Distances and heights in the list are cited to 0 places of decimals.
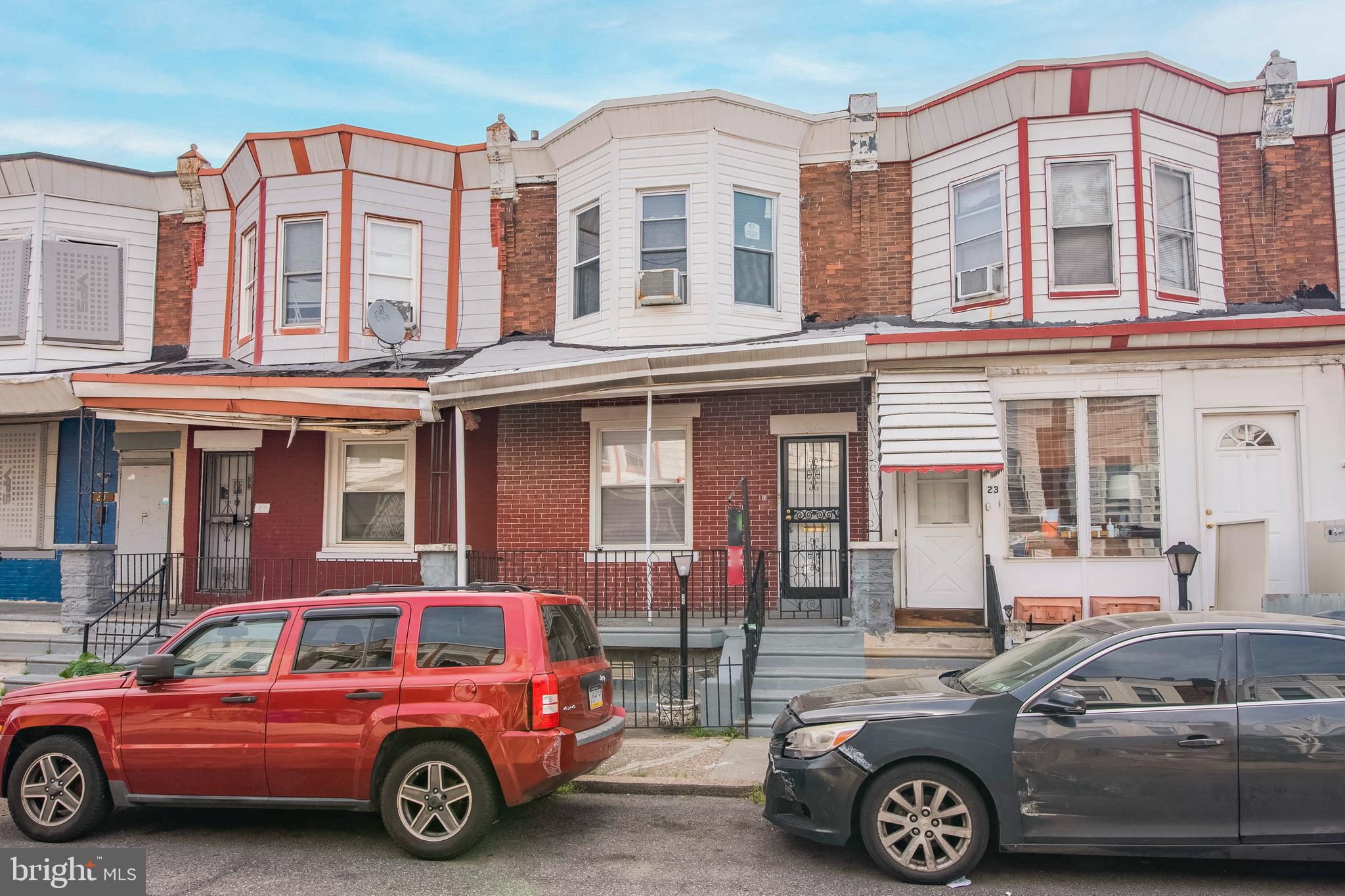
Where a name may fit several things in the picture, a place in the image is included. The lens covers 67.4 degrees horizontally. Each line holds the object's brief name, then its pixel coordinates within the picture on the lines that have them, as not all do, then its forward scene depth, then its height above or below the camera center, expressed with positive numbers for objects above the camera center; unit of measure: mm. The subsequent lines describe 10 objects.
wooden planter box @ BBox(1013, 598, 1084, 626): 10172 -985
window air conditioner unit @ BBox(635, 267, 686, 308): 12383 +2778
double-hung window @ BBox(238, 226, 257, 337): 14148 +3233
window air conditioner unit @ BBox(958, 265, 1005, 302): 11938 +2768
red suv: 5898 -1243
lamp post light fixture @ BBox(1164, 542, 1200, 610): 9148 -446
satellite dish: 12594 +2372
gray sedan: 5152 -1287
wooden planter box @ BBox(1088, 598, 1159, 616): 10141 -933
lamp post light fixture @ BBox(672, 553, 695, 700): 9234 -468
